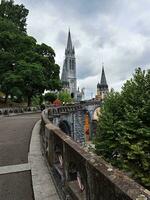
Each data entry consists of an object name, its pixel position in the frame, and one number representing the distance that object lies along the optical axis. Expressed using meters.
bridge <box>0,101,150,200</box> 1.37
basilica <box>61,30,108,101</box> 82.90
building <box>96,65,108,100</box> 71.80
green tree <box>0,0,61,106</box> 22.37
